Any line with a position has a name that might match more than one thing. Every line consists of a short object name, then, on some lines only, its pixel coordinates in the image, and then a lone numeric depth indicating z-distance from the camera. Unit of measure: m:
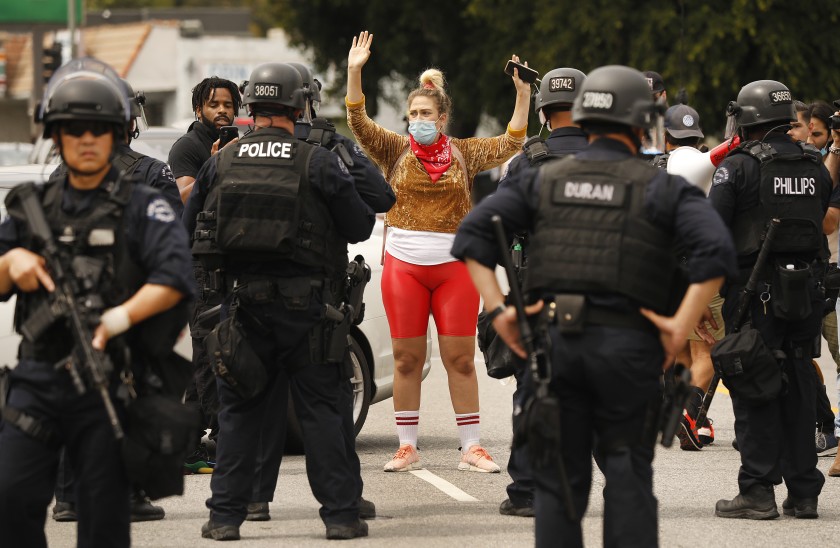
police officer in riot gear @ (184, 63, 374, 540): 14.19
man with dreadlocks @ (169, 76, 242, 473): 17.64
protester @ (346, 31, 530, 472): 17.84
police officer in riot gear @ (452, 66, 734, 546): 11.05
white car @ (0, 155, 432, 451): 19.25
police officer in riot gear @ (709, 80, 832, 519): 15.58
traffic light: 58.91
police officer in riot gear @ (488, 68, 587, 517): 15.33
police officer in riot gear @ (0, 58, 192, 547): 10.83
